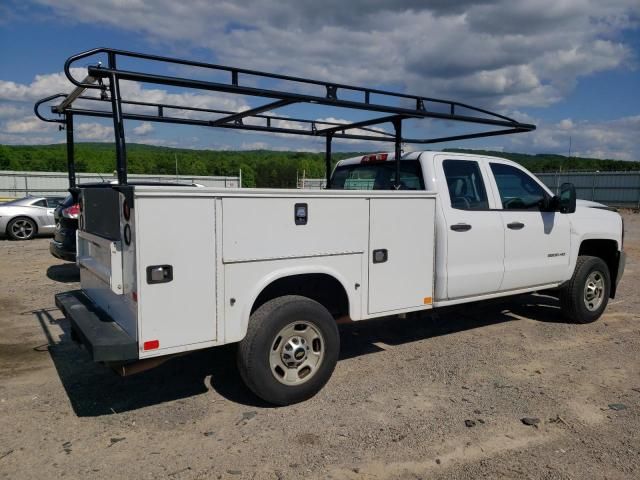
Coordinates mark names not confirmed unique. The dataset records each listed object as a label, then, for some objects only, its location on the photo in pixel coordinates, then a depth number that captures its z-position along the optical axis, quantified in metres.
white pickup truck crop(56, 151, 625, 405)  3.53
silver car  15.03
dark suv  8.15
